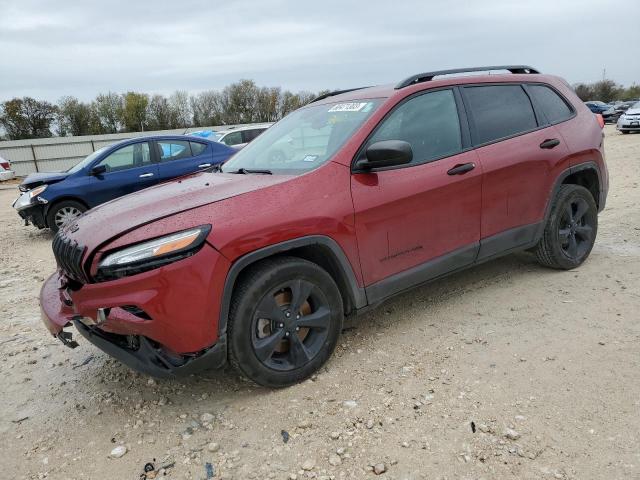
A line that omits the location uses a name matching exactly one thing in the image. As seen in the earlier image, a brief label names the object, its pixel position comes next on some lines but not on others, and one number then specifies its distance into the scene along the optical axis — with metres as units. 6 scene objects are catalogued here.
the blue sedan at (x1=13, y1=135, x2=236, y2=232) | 8.17
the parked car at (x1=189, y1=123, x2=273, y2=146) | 15.76
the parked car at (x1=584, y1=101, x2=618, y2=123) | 38.56
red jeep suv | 2.59
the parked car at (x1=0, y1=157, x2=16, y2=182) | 17.70
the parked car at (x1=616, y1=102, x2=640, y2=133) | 21.45
